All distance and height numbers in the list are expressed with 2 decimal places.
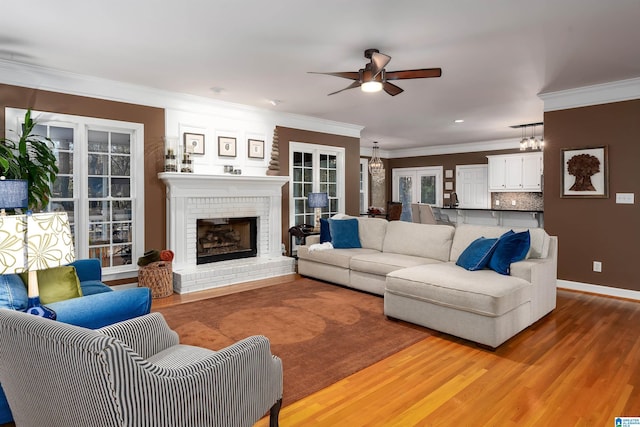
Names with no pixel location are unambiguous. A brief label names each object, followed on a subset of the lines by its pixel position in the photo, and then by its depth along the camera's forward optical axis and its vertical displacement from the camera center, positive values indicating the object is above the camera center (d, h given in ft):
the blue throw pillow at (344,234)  18.12 -1.42
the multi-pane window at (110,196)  15.53 +0.37
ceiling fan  10.81 +3.82
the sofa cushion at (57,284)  7.77 -1.66
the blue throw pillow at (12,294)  6.68 -1.60
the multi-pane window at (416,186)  34.88 +1.69
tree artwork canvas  16.12 +1.35
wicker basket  15.31 -2.96
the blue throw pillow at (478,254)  12.05 -1.62
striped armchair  3.70 -1.97
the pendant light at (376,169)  29.86 +2.77
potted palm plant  12.08 +1.38
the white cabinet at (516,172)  28.09 +2.43
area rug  9.28 -3.86
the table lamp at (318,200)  21.29 +0.24
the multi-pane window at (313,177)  22.35 +1.70
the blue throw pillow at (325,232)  19.07 -1.39
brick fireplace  16.90 -0.65
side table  21.33 -1.61
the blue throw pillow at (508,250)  11.74 -1.45
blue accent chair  6.58 -1.91
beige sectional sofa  10.37 -2.44
